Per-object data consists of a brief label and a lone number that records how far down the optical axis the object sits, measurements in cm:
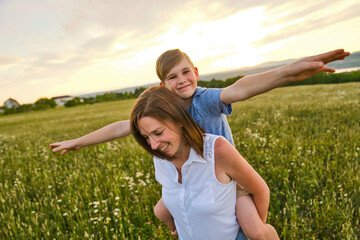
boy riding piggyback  64
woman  76
